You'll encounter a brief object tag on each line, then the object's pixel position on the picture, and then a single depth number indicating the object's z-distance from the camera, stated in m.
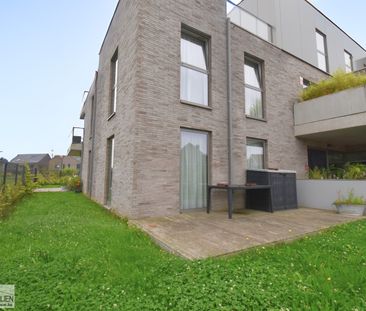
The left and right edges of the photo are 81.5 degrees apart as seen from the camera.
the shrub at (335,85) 8.15
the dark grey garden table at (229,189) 5.17
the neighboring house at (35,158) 49.42
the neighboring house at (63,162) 52.39
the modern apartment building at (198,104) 5.41
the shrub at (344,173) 7.28
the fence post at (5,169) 8.49
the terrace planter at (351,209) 6.02
